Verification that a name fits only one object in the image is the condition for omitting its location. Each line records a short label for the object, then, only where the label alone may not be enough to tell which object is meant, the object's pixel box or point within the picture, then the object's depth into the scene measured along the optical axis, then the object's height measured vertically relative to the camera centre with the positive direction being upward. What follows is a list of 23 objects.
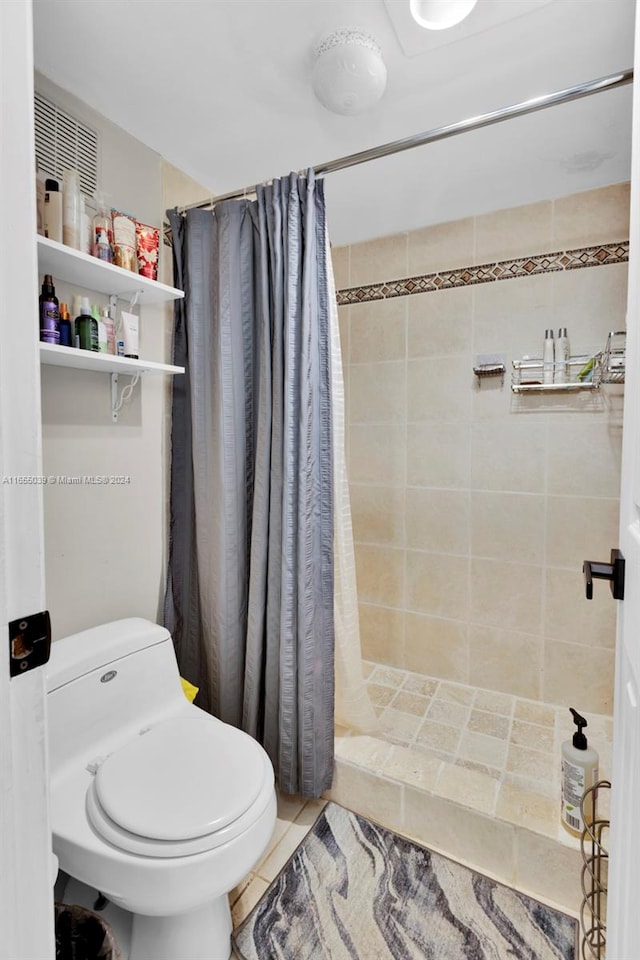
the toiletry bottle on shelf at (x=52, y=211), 1.19 +0.64
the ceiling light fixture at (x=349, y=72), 1.12 +0.99
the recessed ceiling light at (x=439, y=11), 1.00 +1.00
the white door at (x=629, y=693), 0.65 -0.36
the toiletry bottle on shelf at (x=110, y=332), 1.36 +0.38
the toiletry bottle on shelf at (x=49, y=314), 1.18 +0.38
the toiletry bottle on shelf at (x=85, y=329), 1.29 +0.37
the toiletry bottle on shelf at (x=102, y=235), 1.32 +0.65
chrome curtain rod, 1.03 +0.85
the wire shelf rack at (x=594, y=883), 1.14 -1.11
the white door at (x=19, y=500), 0.53 -0.05
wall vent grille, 1.29 +0.92
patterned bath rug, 1.16 -1.23
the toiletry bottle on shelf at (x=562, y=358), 1.85 +0.42
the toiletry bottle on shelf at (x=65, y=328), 1.24 +0.35
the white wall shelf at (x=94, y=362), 1.18 +0.28
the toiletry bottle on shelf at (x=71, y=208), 1.21 +0.67
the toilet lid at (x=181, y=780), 0.98 -0.76
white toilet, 0.95 -0.77
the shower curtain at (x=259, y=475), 1.46 -0.05
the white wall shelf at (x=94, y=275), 1.17 +0.53
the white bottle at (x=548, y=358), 1.86 +0.42
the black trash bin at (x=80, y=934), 0.95 -1.00
